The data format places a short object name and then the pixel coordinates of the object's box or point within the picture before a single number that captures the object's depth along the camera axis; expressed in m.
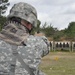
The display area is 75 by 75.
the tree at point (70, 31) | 46.03
